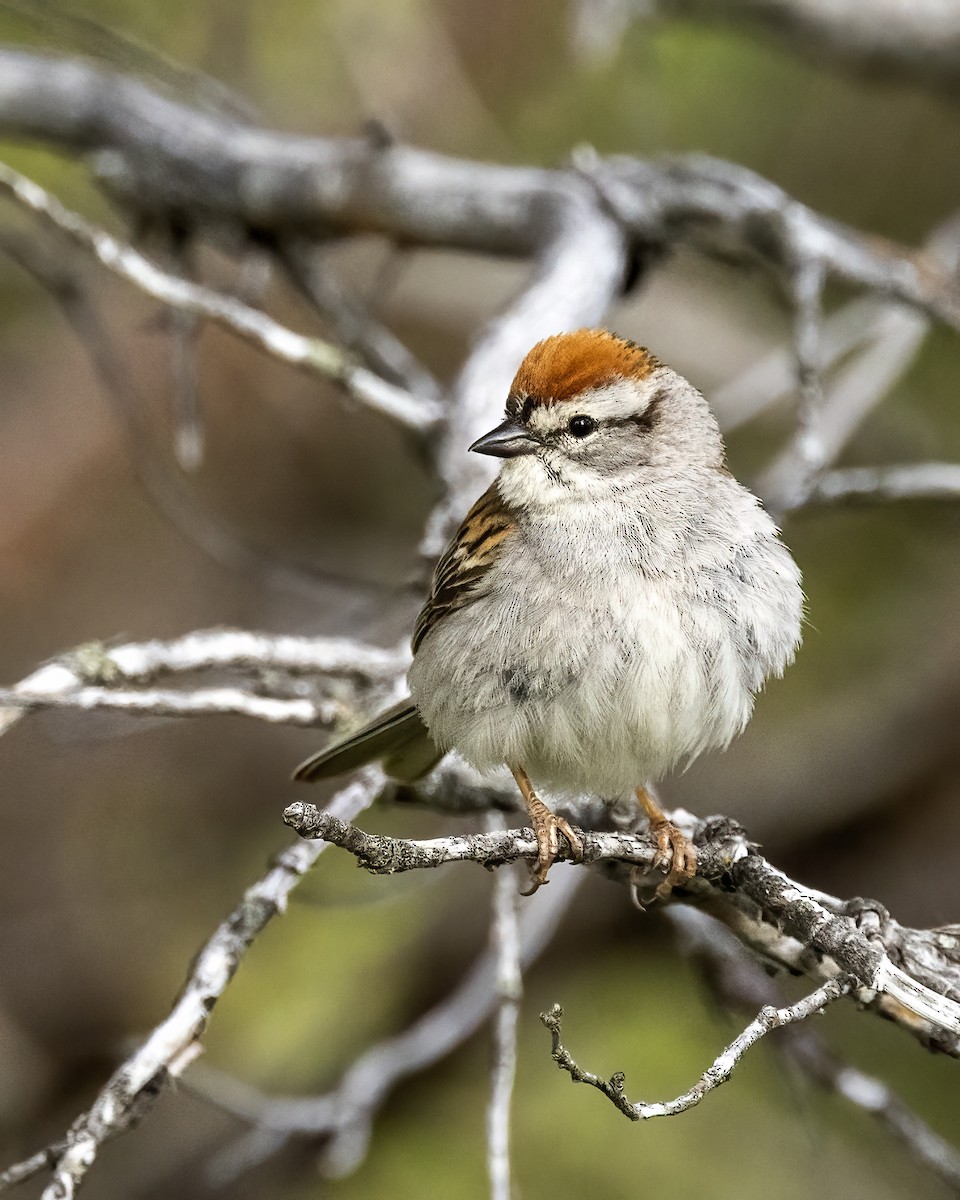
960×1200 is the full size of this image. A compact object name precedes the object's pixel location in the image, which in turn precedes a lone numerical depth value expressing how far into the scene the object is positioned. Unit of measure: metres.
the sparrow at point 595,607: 6.68
